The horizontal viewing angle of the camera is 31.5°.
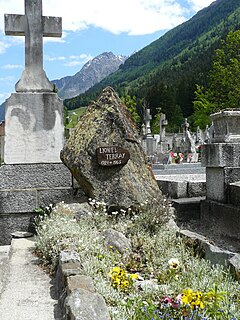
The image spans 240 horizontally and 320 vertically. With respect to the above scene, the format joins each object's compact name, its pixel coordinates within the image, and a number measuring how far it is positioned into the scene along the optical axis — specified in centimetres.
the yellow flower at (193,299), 275
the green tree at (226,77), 3631
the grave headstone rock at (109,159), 595
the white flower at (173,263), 355
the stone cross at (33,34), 662
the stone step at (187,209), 734
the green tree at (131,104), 6938
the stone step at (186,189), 791
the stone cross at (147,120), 3498
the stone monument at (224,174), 642
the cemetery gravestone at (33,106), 647
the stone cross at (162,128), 3779
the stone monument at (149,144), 2680
